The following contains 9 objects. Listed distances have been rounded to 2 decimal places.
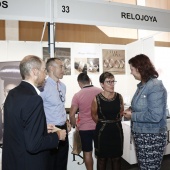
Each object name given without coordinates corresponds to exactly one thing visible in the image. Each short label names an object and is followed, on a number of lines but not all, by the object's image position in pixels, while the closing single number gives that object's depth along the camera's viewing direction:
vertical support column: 2.05
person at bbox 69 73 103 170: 2.67
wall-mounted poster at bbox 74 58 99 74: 4.31
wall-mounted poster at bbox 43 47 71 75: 4.16
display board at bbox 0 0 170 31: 1.94
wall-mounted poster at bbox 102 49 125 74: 4.52
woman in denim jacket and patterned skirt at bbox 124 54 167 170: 1.80
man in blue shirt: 2.10
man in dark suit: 1.22
